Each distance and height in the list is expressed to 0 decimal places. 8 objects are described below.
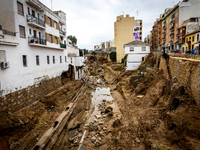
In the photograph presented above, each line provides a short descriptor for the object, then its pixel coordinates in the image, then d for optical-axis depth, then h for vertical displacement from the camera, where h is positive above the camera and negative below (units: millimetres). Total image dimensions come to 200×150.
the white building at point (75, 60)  29672 +711
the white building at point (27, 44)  11688 +2306
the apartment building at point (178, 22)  34344 +11866
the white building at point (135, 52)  30169 +2280
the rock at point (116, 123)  14054 -6727
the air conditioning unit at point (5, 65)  10867 -46
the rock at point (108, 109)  18439 -6791
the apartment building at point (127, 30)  47406 +11828
